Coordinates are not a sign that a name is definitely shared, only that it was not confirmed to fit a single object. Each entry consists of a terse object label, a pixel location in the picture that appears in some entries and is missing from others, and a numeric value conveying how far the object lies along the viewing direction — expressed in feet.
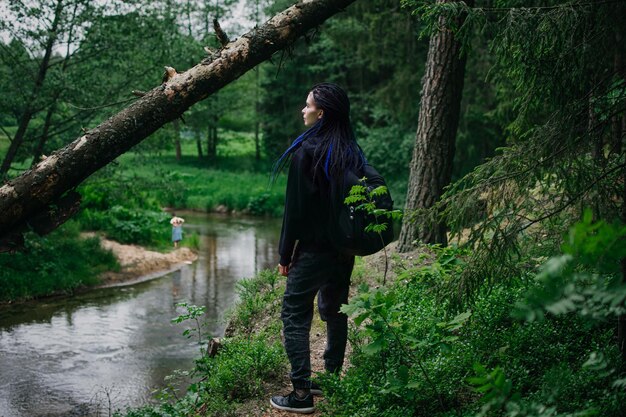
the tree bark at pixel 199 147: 130.20
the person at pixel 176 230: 52.49
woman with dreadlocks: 14.37
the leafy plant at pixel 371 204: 13.42
